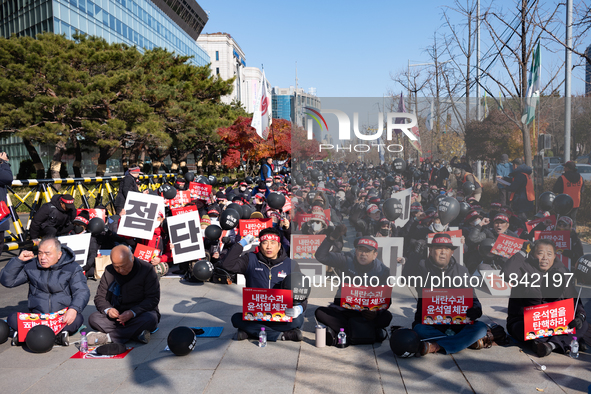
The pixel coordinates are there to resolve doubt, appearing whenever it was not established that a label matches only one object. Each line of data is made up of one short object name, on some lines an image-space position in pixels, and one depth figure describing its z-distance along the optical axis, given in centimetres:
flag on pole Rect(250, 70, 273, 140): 2066
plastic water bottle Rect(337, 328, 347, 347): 520
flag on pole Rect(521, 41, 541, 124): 1033
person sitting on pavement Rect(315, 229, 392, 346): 529
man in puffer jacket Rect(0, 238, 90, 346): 536
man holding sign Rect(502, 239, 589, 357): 497
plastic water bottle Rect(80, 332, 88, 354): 511
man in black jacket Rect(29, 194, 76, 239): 901
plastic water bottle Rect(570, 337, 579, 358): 484
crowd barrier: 1048
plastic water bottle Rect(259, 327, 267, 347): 529
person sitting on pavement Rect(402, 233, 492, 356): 497
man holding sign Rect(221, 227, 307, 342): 546
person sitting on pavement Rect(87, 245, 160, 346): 530
